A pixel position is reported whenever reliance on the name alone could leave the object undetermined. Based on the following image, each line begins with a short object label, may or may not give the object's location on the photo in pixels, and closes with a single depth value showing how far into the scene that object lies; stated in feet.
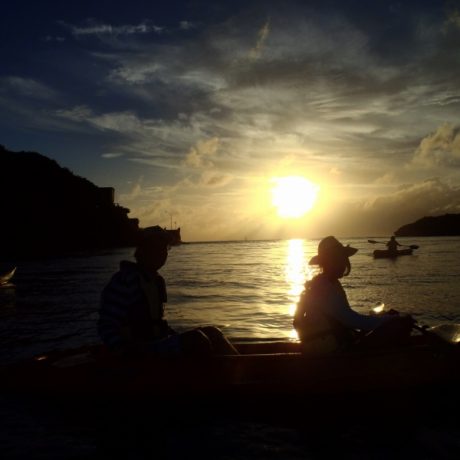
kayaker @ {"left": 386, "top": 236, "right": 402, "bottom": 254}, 164.60
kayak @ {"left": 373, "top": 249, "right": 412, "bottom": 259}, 166.30
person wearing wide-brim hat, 19.08
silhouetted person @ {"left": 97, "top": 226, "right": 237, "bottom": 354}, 19.04
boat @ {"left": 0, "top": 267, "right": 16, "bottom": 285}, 89.63
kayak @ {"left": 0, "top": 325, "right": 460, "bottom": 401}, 20.72
